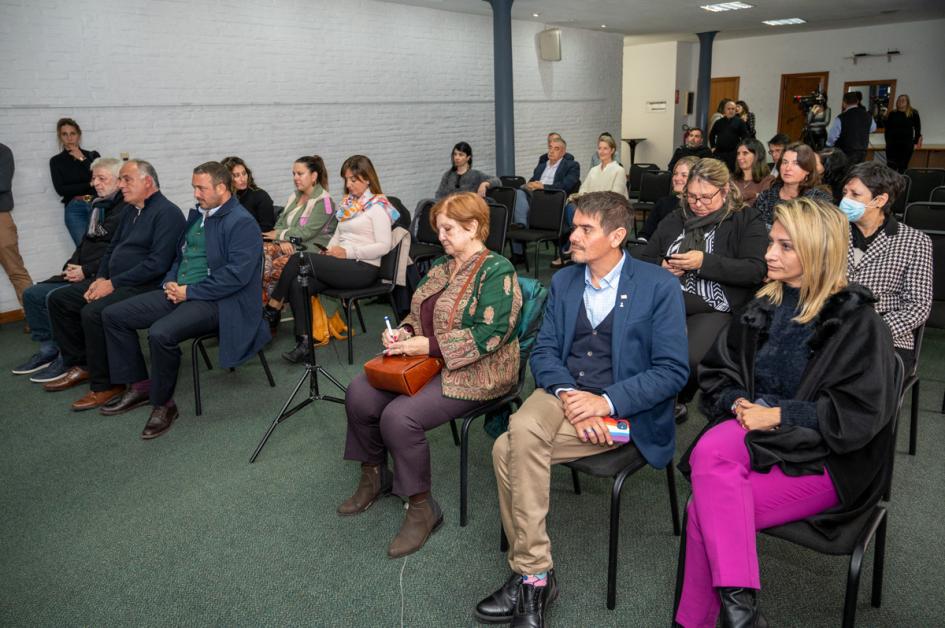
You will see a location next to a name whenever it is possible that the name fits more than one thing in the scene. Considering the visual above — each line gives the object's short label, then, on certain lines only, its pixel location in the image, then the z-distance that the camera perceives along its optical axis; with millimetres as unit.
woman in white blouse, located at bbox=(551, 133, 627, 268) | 6847
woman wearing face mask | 2736
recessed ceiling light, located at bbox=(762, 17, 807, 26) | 11812
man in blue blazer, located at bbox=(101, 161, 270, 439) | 3590
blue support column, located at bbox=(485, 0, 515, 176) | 8344
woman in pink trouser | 1754
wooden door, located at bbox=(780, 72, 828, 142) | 14070
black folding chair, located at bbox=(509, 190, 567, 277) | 6109
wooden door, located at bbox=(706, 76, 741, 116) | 15023
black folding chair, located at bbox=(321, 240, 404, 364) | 4355
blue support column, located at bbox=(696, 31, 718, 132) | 13367
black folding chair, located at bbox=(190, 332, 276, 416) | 3691
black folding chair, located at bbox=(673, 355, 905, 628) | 1653
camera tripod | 3199
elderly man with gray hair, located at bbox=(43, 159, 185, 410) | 3854
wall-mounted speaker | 10531
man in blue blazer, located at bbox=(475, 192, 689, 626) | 2076
